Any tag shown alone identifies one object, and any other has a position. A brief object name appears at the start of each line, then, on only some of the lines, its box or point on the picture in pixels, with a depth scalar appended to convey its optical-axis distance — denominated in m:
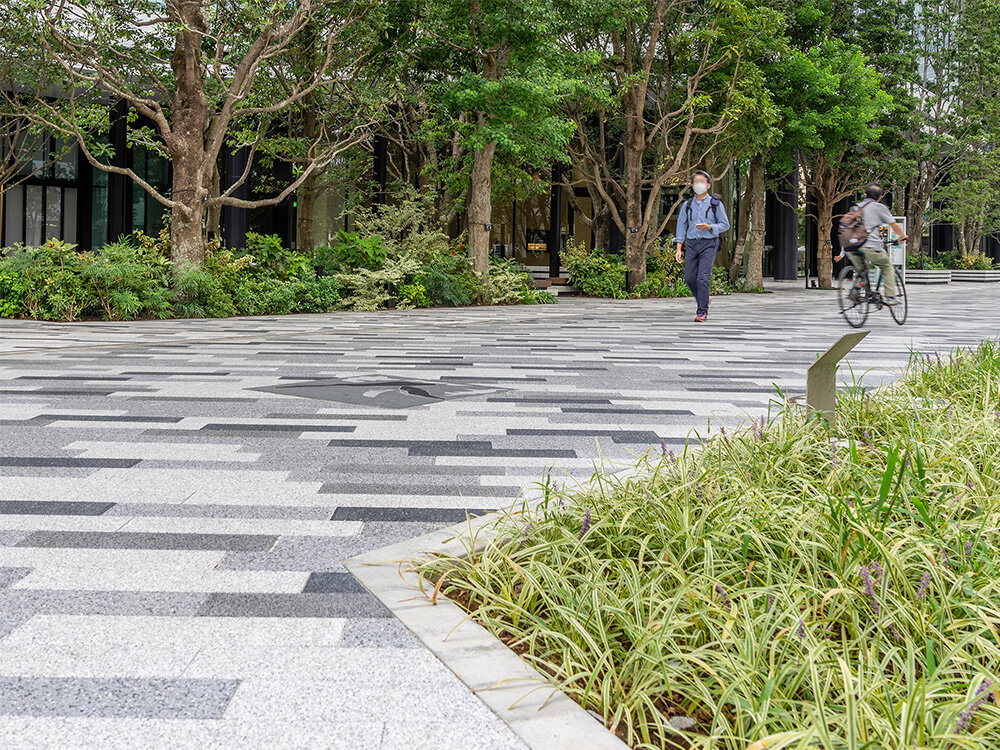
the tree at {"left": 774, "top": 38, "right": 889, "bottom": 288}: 27.67
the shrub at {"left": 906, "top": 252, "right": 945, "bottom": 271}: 44.62
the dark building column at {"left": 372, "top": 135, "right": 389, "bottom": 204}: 27.50
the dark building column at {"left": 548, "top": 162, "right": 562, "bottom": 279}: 31.59
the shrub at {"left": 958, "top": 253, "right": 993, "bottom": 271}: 49.06
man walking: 16.09
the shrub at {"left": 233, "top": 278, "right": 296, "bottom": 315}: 18.00
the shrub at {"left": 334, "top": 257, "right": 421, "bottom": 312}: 20.09
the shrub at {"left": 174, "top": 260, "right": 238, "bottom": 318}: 17.00
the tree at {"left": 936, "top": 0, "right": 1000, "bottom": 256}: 39.12
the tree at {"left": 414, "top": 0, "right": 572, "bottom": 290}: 19.83
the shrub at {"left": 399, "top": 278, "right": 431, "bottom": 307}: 20.69
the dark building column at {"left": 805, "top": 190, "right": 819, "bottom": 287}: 42.27
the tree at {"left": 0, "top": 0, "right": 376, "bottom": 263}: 17.12
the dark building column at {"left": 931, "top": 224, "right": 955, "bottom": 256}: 58.12
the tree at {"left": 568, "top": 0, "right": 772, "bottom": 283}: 24.47
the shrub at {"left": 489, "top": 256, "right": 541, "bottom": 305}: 22.73
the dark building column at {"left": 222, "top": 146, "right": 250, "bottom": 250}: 26.09
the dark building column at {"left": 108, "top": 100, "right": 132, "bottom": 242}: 25.16
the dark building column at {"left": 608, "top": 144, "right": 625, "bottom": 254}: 31.19
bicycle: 16.38
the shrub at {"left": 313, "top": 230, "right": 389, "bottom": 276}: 21.03
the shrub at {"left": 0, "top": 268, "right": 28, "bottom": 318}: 15.84
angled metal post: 4.76
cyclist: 15.45
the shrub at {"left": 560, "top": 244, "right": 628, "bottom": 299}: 26.72
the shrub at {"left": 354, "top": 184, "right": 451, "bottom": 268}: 22.17
